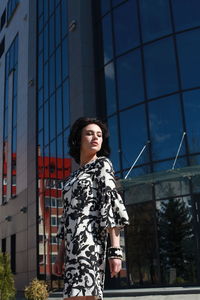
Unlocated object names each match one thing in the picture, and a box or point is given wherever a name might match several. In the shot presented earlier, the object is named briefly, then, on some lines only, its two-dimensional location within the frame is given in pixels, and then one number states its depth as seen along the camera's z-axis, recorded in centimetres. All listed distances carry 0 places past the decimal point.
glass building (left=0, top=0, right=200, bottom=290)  1292
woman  263
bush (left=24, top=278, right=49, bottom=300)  1177
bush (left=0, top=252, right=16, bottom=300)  1259
